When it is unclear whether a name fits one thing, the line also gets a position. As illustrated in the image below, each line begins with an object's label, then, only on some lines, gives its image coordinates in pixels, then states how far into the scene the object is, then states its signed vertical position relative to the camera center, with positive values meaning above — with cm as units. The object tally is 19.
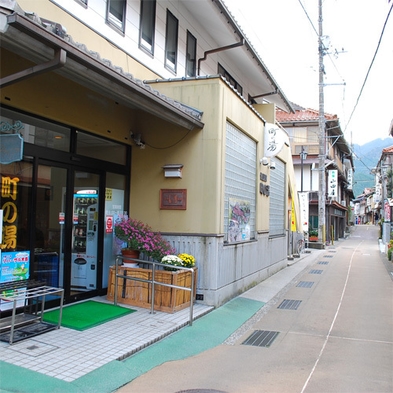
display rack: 534 -145
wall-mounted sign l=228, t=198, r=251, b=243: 923 +9
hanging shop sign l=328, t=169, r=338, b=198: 3275 +356
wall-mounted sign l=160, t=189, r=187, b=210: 840 +50
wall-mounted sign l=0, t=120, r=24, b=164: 540 +97
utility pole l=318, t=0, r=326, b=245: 2511 +525
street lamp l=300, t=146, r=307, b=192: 2958 +503
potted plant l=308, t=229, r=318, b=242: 2969 -70
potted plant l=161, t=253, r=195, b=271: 756 -72
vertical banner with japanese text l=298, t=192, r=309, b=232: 2544 +119
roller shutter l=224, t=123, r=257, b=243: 909 +94
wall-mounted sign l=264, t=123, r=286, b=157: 1165 +249
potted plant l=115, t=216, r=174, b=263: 766 -37
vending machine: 781 -39
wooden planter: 734 -130
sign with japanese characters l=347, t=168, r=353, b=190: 4931 +604
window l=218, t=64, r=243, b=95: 1316 +505
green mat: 629 -159
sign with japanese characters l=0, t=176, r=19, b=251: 609 +13
